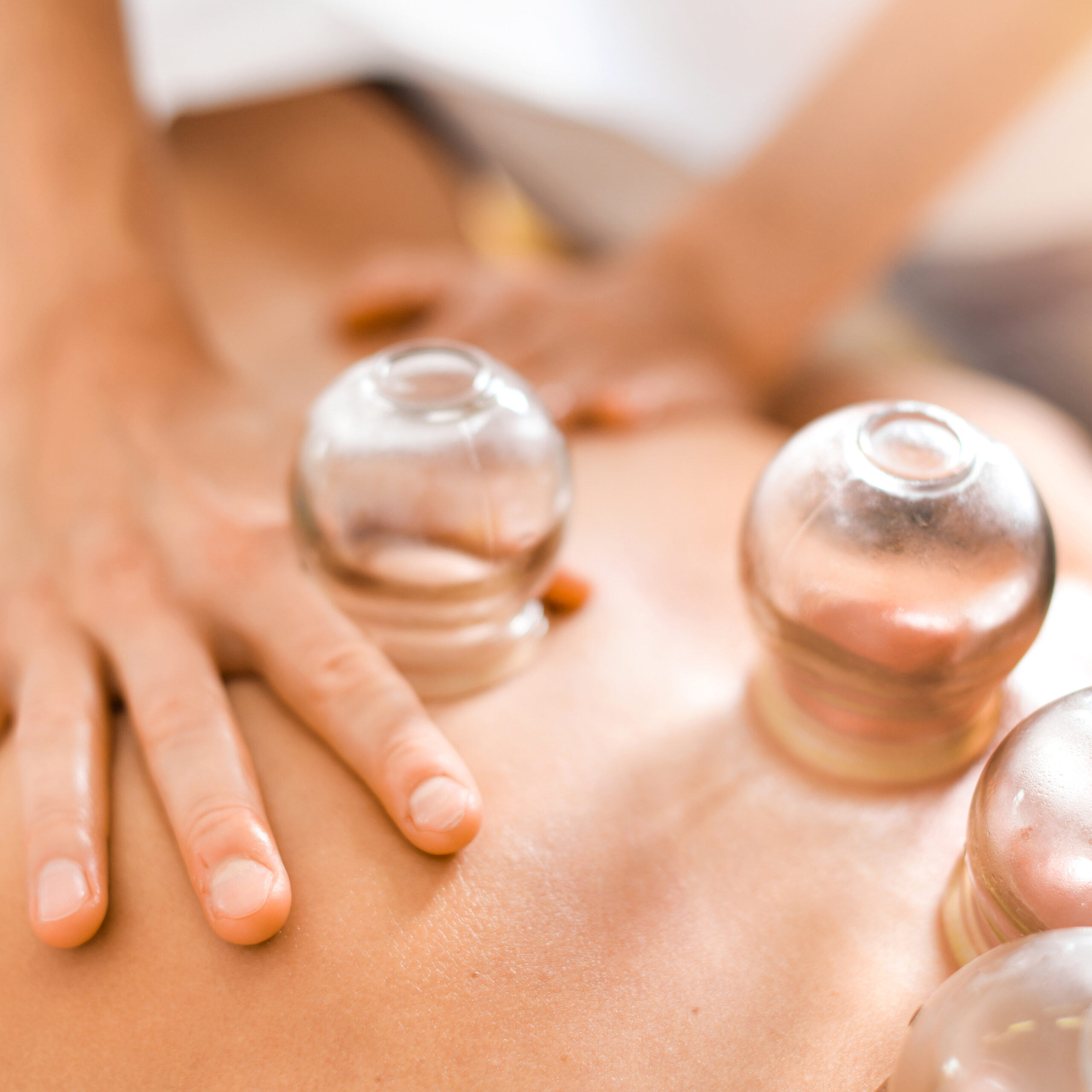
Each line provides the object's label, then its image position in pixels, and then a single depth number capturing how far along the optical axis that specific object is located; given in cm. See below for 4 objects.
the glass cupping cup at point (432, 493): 57
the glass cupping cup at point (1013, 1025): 35
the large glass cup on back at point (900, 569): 51
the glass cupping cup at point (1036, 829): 43
